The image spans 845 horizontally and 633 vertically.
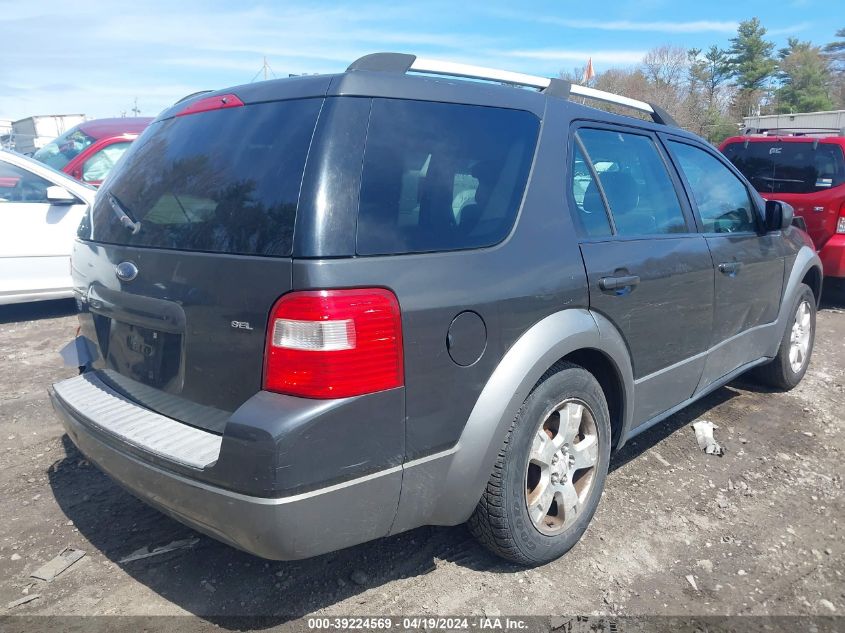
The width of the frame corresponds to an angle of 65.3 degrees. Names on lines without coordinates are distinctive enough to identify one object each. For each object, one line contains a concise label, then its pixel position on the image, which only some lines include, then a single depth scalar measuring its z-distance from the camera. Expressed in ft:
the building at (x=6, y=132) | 85.20
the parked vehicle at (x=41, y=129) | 76.69
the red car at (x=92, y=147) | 29.27
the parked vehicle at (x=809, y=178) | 22.75
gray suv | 6.47
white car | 20.34
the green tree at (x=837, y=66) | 163.02
